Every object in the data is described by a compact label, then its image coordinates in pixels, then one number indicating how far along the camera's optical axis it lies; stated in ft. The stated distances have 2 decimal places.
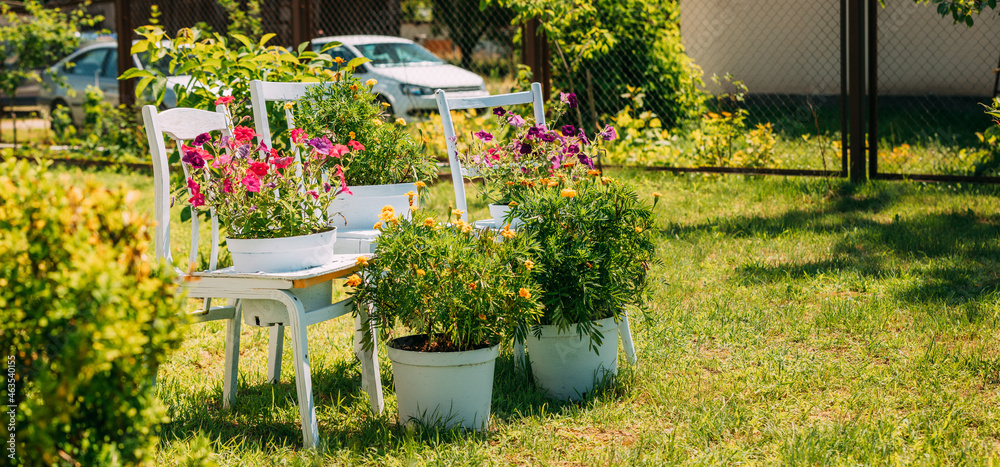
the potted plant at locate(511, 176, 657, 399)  8.36
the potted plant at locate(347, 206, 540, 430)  7.46
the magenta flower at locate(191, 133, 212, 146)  7.77
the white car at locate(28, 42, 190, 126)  33.30
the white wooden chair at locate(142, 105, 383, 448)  7.30
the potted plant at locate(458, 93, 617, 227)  9.76
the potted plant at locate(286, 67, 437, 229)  9.26
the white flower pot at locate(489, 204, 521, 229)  9.84
